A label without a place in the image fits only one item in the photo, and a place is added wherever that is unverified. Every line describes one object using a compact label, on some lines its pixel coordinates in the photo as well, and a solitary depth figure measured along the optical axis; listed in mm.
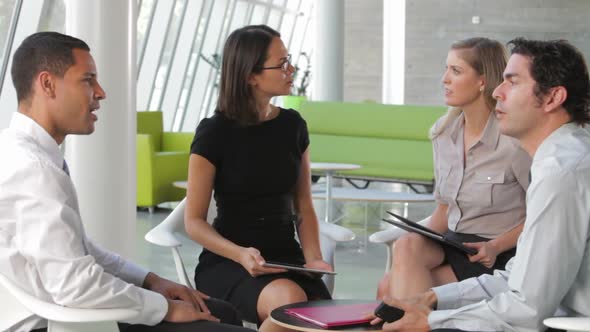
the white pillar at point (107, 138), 4316
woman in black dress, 3445
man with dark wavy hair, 2350
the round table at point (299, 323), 2611
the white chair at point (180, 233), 3670
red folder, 2646
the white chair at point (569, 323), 2213
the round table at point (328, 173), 7596
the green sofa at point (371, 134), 10211
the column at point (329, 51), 13055
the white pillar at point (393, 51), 20469
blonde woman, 3455
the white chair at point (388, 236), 3906
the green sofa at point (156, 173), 9578
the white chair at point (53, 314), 2268
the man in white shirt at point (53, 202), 2289
